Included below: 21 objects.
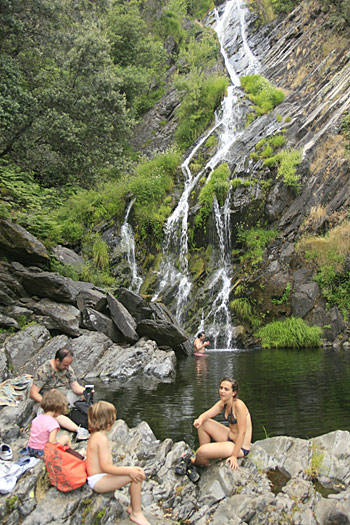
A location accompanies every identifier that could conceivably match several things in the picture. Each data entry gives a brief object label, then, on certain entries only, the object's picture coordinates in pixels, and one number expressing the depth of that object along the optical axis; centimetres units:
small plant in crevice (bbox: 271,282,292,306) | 1656
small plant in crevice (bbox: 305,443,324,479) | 427
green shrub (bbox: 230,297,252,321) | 1677
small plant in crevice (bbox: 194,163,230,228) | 1961
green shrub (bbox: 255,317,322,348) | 1516
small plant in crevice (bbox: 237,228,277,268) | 1792
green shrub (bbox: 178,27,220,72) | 3161
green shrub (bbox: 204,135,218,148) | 2464
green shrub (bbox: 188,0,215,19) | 4109
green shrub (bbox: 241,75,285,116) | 2477
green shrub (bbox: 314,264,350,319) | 1573
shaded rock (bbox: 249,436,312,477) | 436
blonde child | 351
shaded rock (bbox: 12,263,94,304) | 1176
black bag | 563
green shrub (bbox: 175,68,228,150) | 2697
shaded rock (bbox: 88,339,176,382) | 1092
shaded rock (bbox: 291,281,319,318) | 1603
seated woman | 432
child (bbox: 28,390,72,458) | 446
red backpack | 357
